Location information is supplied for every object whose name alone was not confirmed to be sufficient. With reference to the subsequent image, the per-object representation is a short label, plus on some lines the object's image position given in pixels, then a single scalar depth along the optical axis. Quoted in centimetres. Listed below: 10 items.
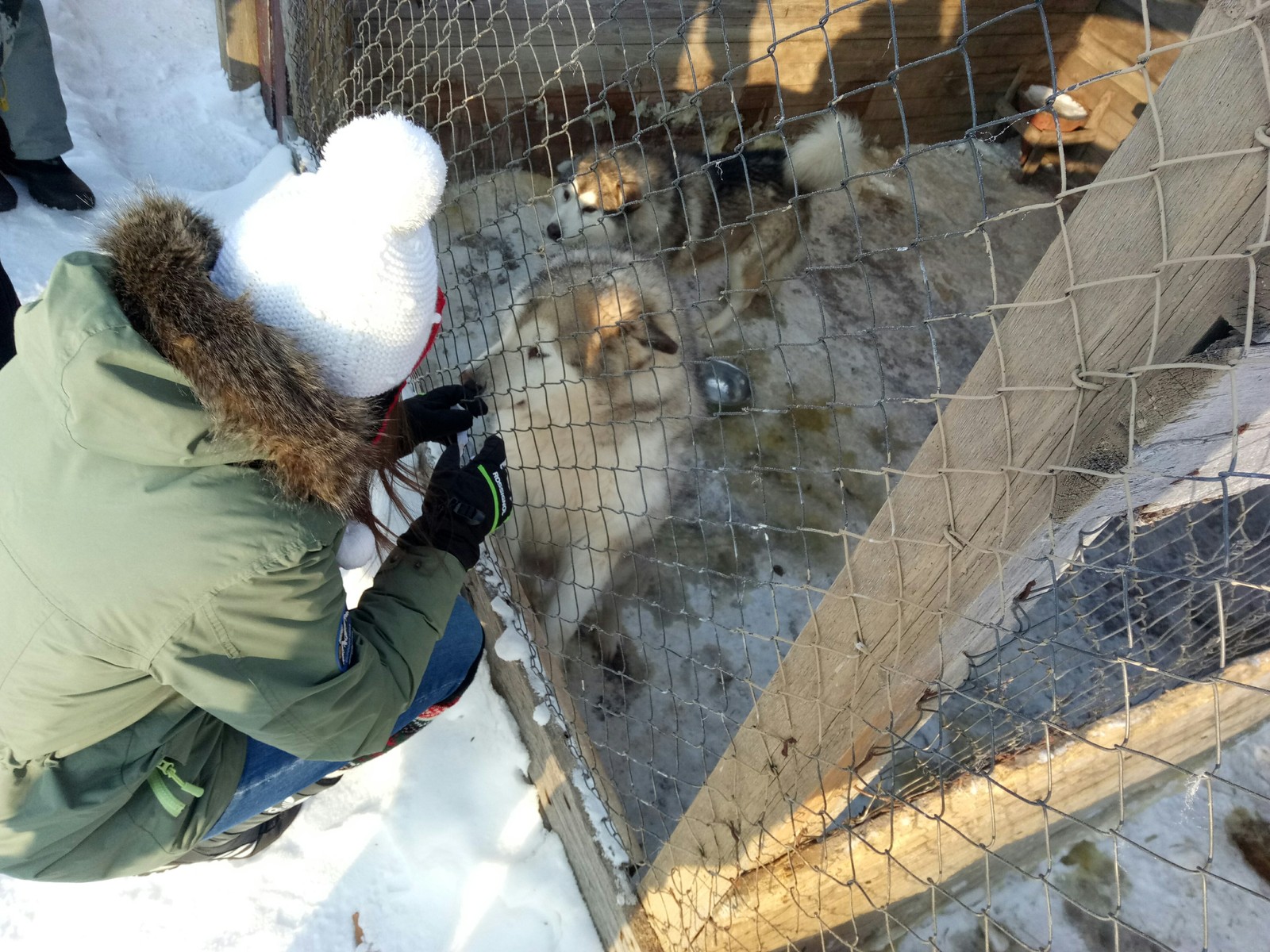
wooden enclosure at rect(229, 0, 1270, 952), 71
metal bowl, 376
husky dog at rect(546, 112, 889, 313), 425
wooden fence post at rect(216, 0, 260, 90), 341
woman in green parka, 107
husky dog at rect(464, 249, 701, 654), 267
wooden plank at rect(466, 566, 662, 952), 193
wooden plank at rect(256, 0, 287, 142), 327
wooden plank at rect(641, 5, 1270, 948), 68
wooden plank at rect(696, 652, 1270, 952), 166
